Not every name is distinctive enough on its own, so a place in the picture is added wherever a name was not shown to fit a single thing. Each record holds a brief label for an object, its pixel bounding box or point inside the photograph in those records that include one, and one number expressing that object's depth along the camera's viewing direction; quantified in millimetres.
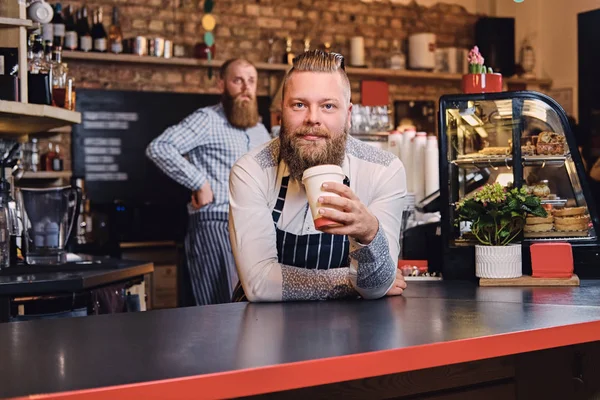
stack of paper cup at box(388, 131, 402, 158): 4594
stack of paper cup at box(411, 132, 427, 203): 4496
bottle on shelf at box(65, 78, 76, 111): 4168
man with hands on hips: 4977
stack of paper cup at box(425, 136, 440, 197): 4402
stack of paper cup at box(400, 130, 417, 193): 4566
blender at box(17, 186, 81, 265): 3715
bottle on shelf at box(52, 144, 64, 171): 6895
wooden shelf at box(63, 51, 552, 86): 7176
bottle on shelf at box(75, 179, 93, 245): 6551
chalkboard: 7340
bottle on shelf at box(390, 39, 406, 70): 8461
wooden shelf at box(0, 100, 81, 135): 3574
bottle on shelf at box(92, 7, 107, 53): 7211
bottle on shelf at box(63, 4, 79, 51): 7062
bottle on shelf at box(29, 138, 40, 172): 6656
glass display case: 2949
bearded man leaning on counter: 2387
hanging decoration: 7582
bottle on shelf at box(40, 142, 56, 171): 6910
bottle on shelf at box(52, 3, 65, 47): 6892
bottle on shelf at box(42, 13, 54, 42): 6743
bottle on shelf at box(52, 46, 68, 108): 4125
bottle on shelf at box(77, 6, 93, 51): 7153
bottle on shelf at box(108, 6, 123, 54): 7262
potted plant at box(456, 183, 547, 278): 2768
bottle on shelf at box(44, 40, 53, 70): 4027
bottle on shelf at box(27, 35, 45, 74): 3968
